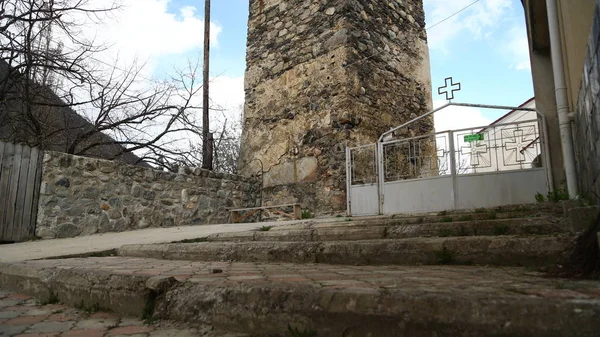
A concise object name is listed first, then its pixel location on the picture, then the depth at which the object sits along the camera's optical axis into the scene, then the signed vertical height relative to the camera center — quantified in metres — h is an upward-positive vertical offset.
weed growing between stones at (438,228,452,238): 3.04 -0.13
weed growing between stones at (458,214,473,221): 3.73 -0.02
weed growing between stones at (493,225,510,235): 2.87 -0.10
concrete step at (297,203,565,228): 3.51 +0.01
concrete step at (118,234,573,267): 2.21 -0.24
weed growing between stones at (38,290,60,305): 2.45 -0.49
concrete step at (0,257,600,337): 1.18 -0.32
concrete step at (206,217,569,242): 2.80 -0.12
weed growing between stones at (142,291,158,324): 1.94 -0.44
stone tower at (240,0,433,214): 7.72 +2.80
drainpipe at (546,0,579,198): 3.86 +1.12
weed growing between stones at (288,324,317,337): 1.46 -0.43
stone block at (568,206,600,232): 2.31 -0.01
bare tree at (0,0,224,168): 7.05 +2.54
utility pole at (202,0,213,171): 10.06 +2.95
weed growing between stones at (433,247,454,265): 2.46 -0.25
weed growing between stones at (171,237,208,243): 4.47 -0.24
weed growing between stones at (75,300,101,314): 2.17 -0.49
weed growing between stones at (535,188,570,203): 4.31 +0.22
